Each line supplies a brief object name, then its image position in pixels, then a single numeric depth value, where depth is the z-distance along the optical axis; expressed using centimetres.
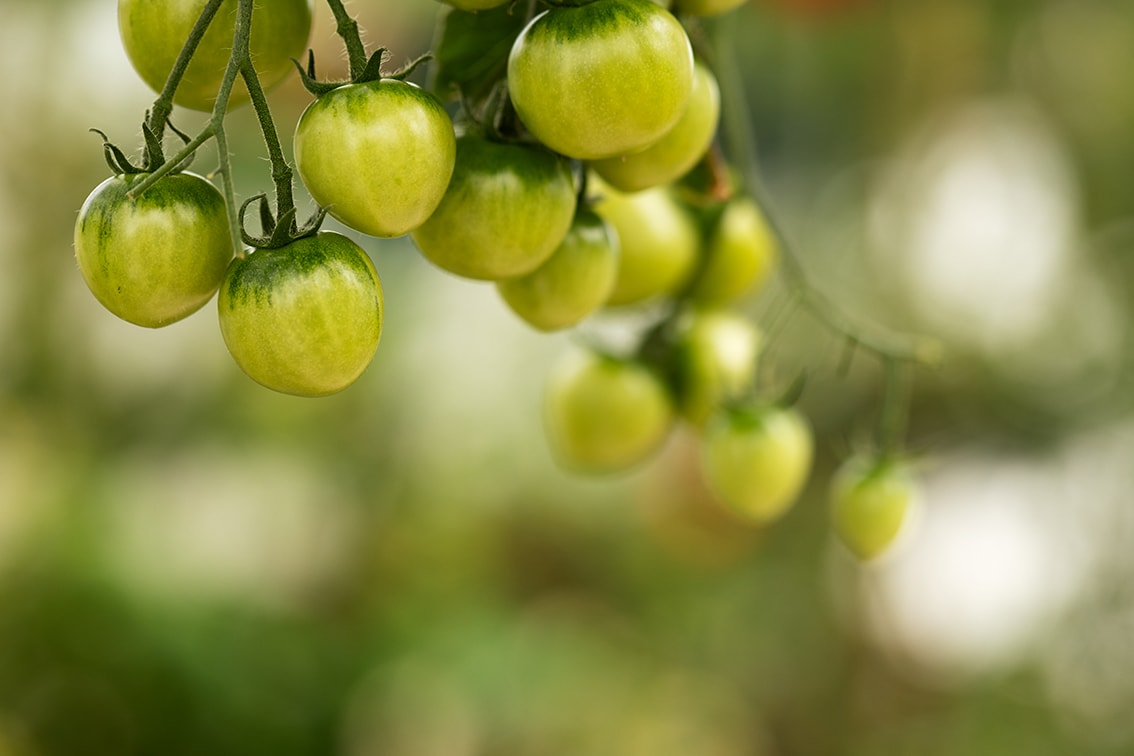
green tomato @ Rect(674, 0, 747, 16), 66
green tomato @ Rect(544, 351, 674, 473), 80
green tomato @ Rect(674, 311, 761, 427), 80
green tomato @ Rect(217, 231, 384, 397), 62
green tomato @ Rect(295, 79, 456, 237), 62
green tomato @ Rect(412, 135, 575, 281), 65
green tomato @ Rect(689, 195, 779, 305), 80
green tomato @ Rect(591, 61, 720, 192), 67
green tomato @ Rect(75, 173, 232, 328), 62
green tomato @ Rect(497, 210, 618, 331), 69
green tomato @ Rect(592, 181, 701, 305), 76
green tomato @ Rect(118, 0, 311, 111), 64
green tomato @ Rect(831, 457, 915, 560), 79
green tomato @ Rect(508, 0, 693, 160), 63
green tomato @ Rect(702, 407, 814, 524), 78
